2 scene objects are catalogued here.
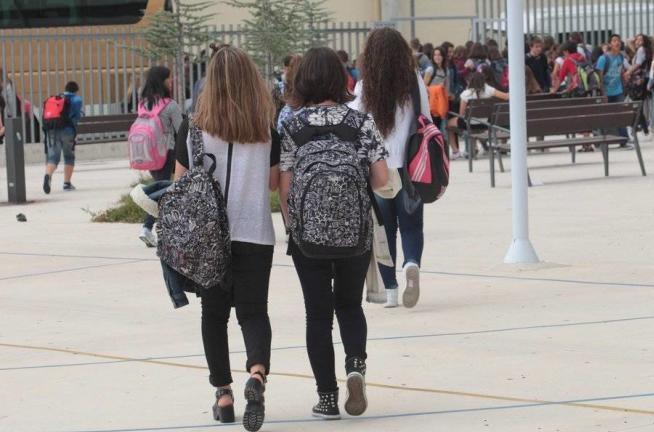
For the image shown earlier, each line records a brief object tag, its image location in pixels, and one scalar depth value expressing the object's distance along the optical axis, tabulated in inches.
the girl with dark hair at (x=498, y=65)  961.1
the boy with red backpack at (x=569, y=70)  944.9
